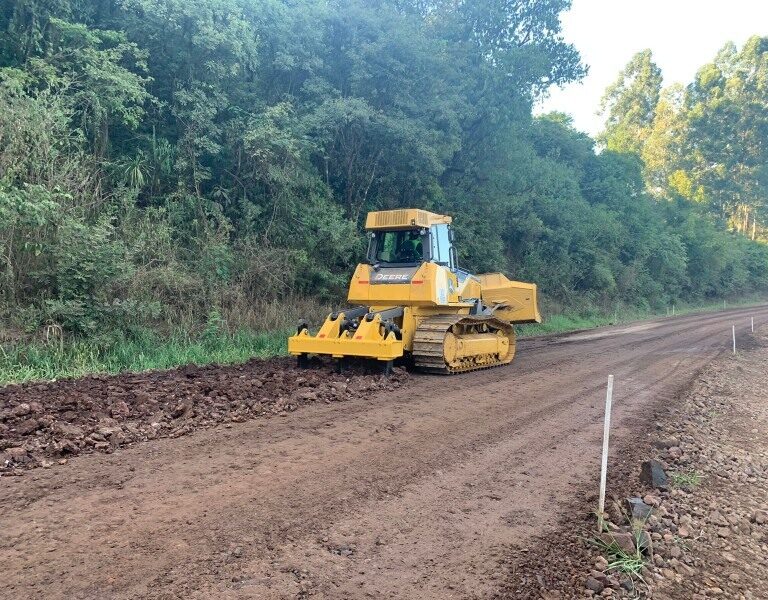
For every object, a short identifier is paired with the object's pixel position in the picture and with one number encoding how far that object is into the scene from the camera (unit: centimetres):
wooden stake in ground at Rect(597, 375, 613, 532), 405
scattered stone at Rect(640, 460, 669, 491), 495
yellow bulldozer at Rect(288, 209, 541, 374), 963
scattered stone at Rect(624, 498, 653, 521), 414
